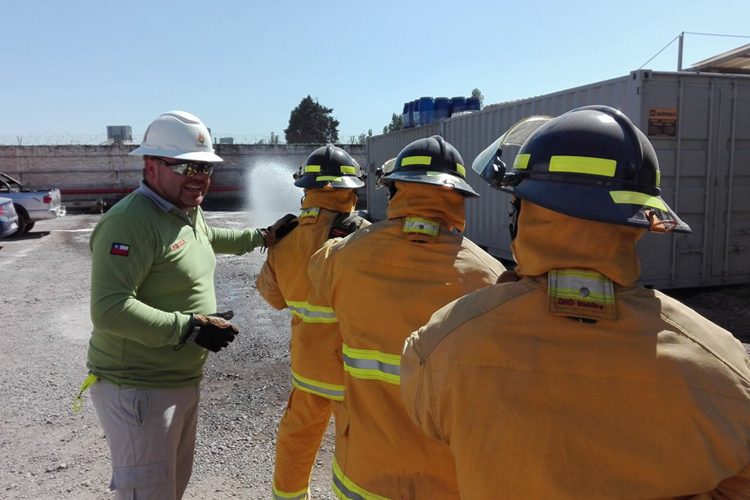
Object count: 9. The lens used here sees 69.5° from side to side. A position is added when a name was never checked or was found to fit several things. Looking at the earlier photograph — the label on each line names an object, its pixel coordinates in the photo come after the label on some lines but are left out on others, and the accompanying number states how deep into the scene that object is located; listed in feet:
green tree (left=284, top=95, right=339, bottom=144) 190.08
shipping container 22.38
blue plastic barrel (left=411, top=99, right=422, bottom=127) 43.24
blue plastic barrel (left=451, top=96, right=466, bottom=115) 39.86
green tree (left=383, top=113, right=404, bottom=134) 191.84
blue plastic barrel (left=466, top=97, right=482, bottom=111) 39.58
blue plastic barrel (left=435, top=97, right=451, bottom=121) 40.91
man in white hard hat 6.99
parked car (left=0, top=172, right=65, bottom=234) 49.42
